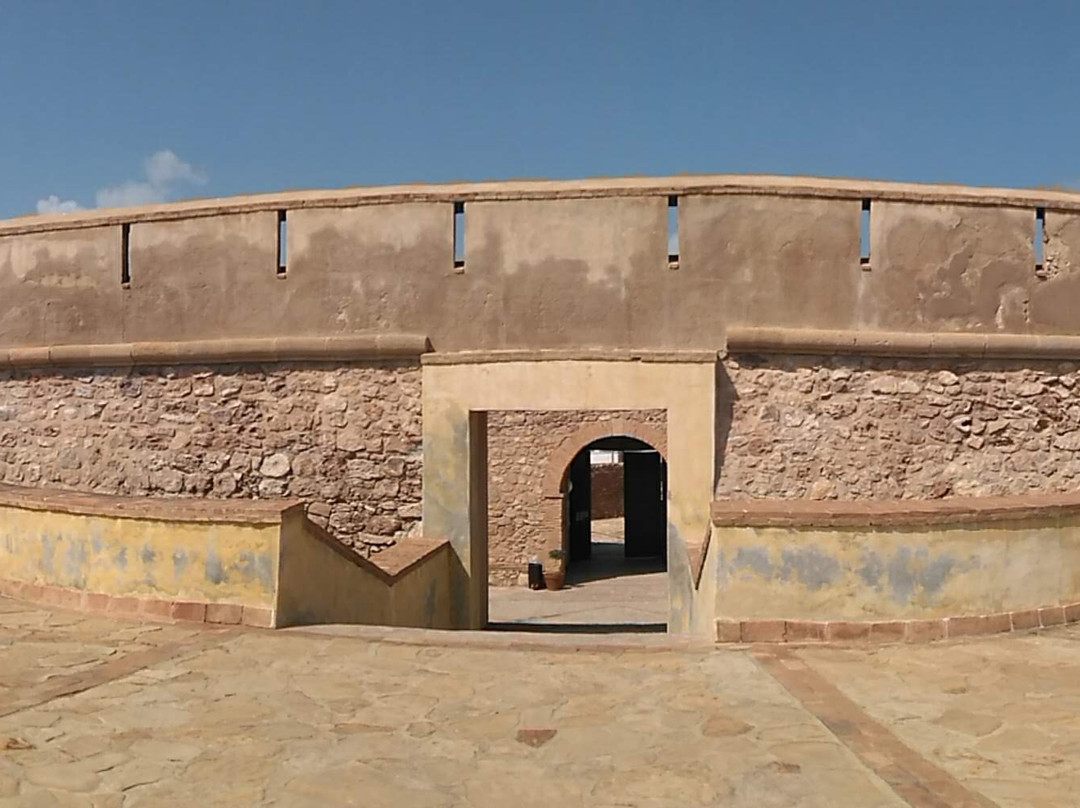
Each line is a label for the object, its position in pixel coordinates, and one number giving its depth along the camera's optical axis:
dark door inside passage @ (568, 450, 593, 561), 20.45
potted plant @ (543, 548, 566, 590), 16.47
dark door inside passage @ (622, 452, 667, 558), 20.88
